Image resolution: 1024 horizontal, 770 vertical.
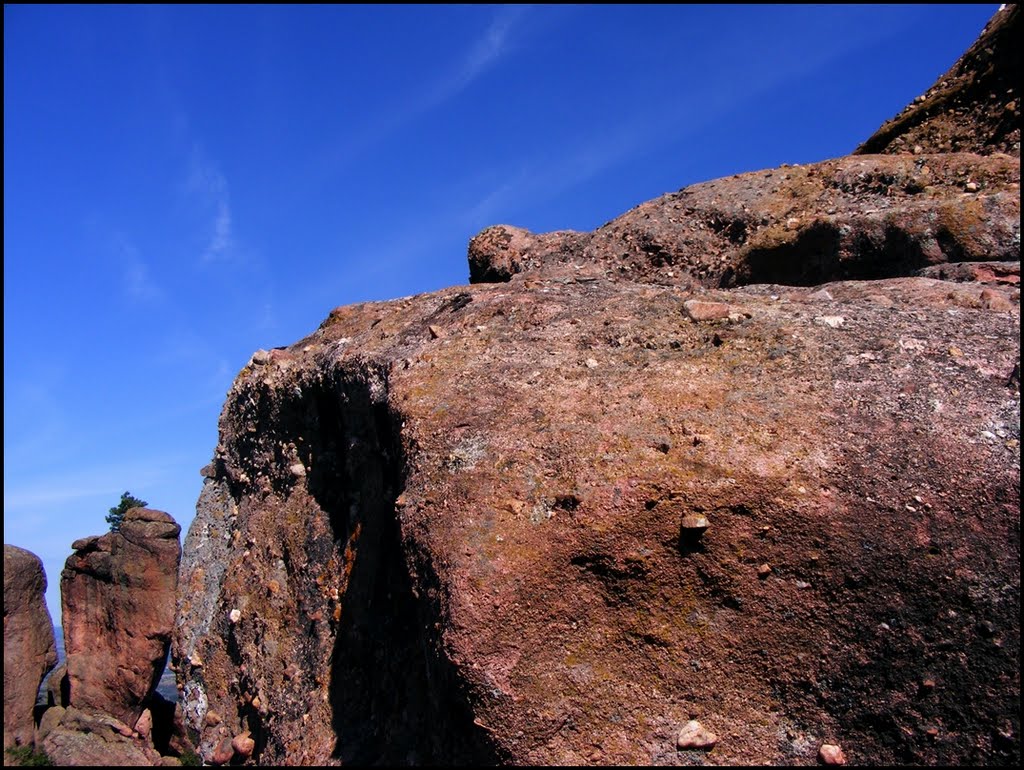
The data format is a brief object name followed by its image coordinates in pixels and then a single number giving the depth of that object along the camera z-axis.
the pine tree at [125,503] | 29.66
